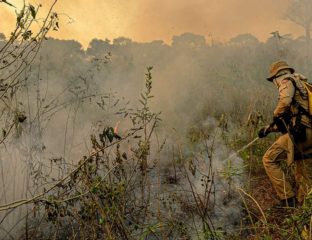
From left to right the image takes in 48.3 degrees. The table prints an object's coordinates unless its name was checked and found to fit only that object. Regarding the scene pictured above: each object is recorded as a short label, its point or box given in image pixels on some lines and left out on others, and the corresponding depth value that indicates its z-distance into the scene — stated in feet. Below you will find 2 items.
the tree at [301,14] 35.41
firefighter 11.22
